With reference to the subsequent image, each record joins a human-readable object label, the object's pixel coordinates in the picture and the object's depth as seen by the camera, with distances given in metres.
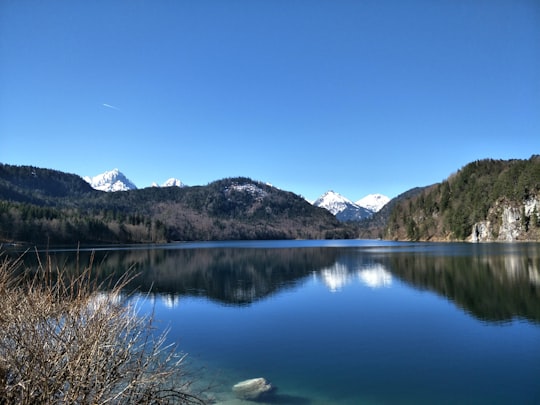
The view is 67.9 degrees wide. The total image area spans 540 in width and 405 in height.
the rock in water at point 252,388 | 14.35
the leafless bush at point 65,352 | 7.01
